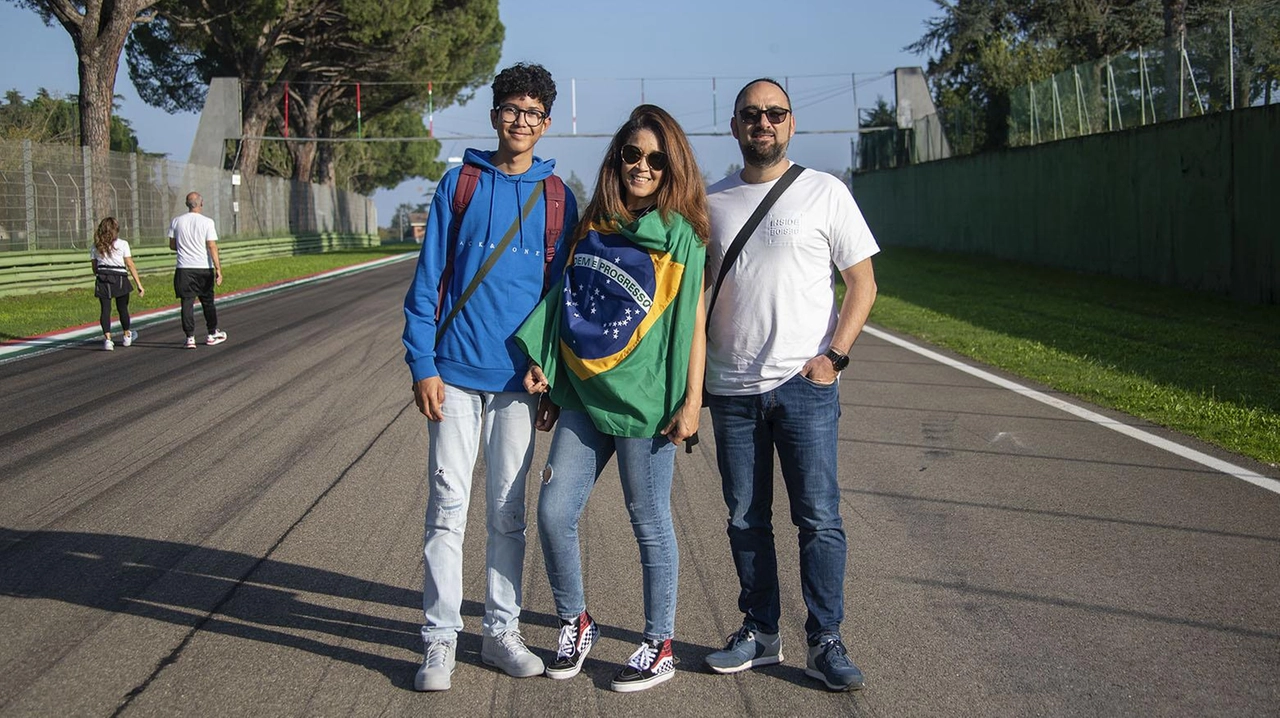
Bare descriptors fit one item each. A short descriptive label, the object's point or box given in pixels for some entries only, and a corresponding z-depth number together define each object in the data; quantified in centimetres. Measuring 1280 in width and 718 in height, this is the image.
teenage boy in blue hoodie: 415
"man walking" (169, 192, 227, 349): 1478
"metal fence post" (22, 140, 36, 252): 2312
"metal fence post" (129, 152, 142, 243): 2916
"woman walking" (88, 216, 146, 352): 1439
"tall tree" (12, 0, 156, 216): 2831
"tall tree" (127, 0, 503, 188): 4103
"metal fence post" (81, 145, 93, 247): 2597
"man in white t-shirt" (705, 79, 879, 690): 413
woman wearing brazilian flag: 396
